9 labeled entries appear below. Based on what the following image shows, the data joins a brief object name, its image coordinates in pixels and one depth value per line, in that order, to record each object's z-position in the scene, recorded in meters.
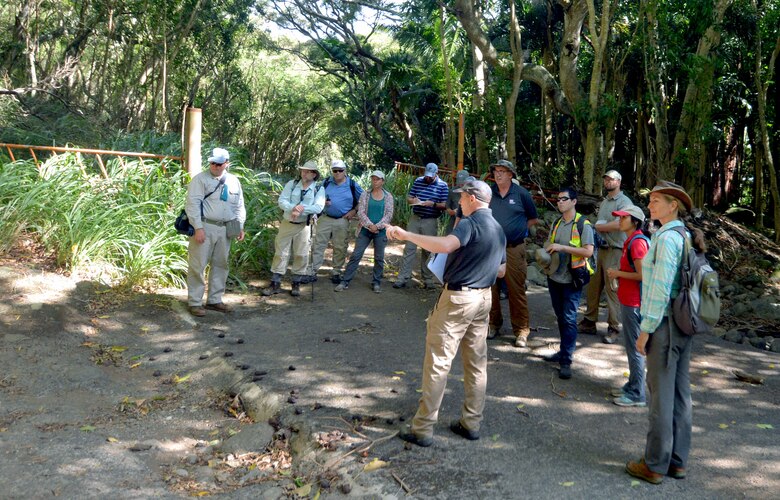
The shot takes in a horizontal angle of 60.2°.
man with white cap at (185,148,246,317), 7.52
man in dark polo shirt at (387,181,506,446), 4.52
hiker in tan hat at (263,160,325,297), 8.59
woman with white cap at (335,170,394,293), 9.19
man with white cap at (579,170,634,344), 7.11
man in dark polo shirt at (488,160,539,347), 6.93
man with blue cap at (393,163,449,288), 9.20
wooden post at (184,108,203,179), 9.02
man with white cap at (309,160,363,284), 9.24
